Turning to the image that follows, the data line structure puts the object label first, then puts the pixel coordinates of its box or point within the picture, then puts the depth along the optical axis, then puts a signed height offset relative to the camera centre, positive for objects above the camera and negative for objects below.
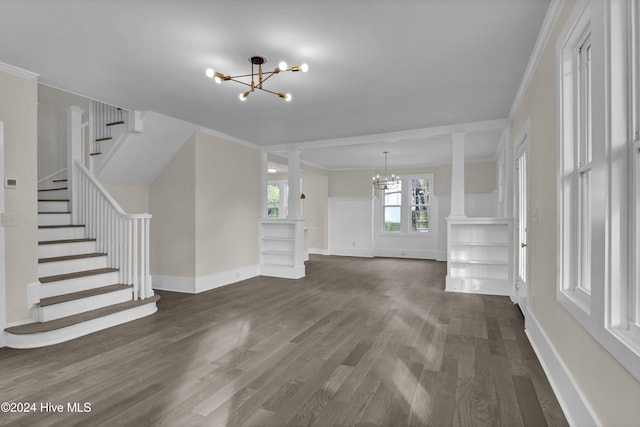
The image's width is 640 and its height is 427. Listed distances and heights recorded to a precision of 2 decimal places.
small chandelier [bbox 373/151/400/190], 10.03 +0.93
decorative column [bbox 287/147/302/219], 6.97 +0.61
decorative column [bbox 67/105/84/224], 4.84 +0.85
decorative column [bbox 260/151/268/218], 7.23 +0.61
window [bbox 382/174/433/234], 9.93 +0.21
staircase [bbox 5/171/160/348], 3.44 -0.89
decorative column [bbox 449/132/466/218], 5.59 +0.63
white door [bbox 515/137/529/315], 4.21 -0.17
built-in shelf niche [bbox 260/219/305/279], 6.86 -0.73
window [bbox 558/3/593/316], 2.16 +0.33
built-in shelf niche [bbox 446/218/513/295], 5.43 -0.70
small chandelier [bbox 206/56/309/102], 2.89 +1.42
